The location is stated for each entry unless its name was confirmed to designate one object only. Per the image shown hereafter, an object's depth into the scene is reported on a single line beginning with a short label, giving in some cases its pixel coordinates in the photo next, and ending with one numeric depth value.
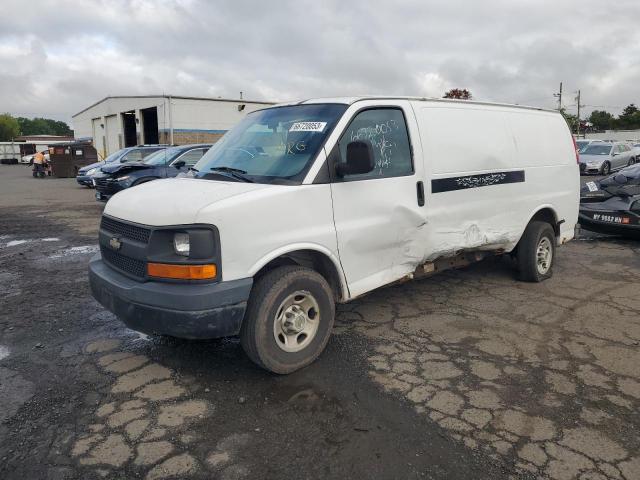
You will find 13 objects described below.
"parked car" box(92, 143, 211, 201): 11.82
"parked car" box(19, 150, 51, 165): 29.05
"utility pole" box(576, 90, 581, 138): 66.47
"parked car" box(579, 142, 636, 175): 22.86
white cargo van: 3.32
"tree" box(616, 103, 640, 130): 77.88
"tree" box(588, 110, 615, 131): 86.14
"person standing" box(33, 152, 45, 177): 29.00
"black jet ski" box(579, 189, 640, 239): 8.13
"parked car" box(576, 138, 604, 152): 24.84
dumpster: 27.52
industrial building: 31.82
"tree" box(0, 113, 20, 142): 112.88
